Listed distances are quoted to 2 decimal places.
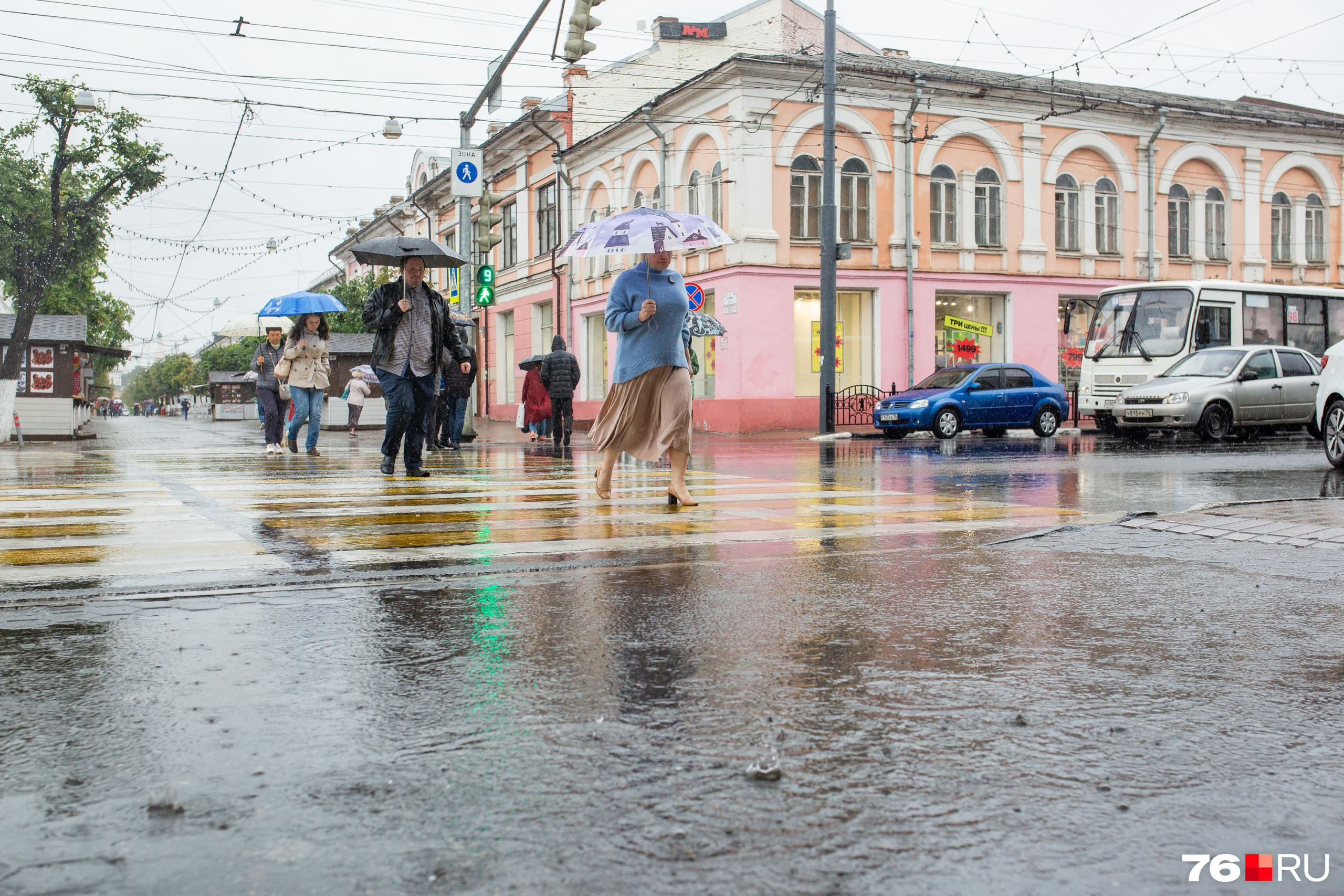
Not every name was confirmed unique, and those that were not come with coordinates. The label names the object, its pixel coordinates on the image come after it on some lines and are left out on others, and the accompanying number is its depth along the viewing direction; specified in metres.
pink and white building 27.92
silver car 20.27
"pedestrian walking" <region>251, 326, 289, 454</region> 15.31
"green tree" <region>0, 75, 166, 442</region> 38.66
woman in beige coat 14.48
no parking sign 22.28
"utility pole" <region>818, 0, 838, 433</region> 22.52
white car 12.32
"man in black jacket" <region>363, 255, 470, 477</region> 10.48
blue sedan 22.52
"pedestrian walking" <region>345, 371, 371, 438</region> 28.64
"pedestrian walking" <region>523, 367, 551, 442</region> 19.81
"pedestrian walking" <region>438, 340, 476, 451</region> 17.84
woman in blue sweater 8.02
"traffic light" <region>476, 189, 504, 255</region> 20.92
